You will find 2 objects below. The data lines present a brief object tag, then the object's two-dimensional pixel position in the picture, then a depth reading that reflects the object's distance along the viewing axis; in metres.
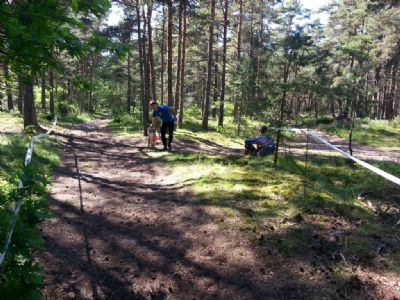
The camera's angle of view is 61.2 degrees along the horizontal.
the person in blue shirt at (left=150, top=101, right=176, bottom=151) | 11.88
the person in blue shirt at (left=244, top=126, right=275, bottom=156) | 10.55
